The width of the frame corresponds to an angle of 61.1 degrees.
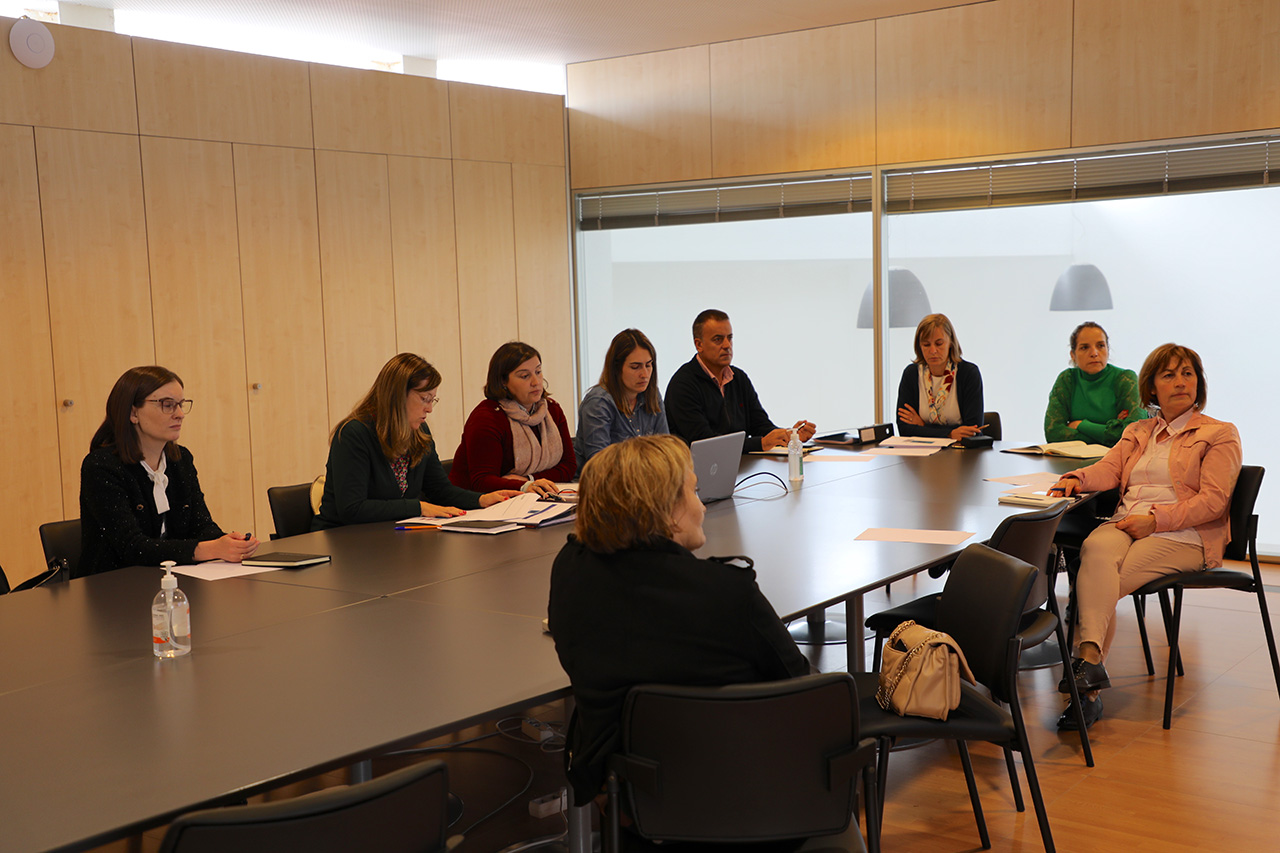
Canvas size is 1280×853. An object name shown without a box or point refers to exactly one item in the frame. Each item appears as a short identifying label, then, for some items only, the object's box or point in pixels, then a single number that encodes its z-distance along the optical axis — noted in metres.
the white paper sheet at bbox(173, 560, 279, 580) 3.14
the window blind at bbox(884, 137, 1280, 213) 6.08
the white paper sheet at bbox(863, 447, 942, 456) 5.26
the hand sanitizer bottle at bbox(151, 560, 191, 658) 2.35
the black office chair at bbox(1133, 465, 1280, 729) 3.87
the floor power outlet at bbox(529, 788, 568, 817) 3.26
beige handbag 2.44
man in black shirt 5.43
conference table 1.75
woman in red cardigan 4.57
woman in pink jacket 3.93
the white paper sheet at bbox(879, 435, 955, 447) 5.51
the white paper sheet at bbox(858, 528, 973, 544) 3.33
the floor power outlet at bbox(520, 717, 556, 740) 3.80
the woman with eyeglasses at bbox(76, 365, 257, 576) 3.29
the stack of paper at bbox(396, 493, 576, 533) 3.74
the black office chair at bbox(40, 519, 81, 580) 3.50
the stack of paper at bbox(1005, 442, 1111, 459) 4.98
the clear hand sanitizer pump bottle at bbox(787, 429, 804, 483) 4.54
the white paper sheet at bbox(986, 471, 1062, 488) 4.29
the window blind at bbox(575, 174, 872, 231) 7.38
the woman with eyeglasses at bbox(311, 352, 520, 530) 3.94
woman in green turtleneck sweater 5.37
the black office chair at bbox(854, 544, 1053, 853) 2.48
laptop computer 3.97
